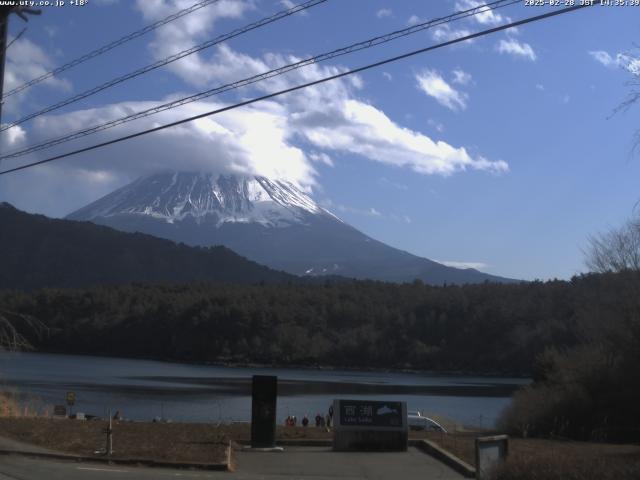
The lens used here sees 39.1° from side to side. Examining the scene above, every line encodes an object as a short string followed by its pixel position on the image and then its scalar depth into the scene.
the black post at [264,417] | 18.06
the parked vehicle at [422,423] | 33.08
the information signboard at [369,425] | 18.44
